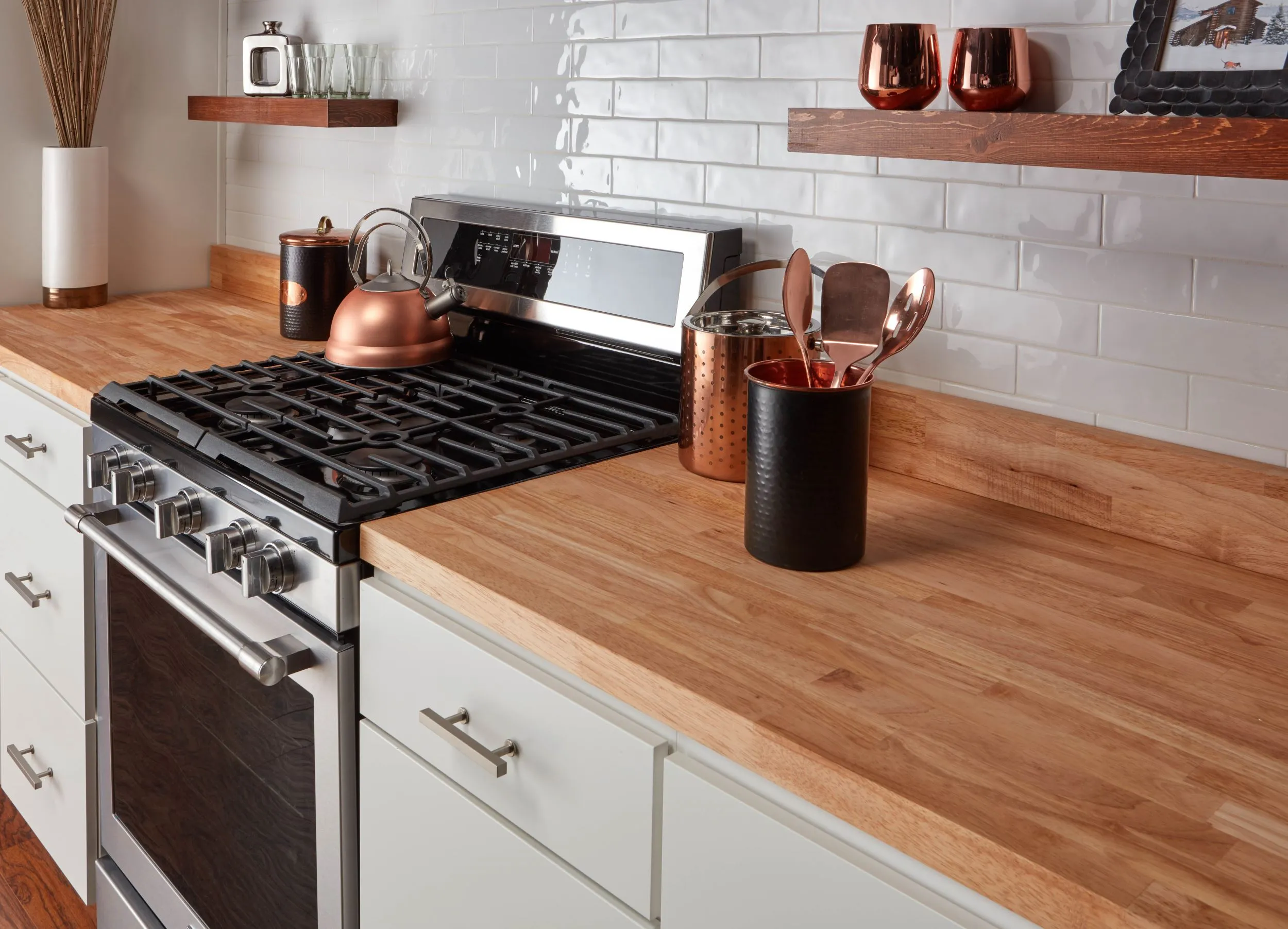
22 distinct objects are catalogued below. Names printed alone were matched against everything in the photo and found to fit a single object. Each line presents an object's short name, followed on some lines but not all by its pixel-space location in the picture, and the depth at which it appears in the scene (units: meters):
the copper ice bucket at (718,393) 1.47
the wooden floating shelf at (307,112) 2.35
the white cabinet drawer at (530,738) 1.02
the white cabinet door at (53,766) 2.06
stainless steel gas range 1.38
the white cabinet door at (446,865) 1.12
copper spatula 1.43
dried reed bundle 2.55
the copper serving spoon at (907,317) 1.31
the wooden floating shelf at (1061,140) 1.04
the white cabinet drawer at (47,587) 2.00
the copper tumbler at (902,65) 1.36
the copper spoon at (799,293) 1.37
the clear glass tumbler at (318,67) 2.46
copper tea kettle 1.99
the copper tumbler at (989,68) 1.34
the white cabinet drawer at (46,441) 1.95
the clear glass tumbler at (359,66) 2.47
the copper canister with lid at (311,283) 2.37
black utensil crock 1.19
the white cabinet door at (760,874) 0.84
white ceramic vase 2.60
